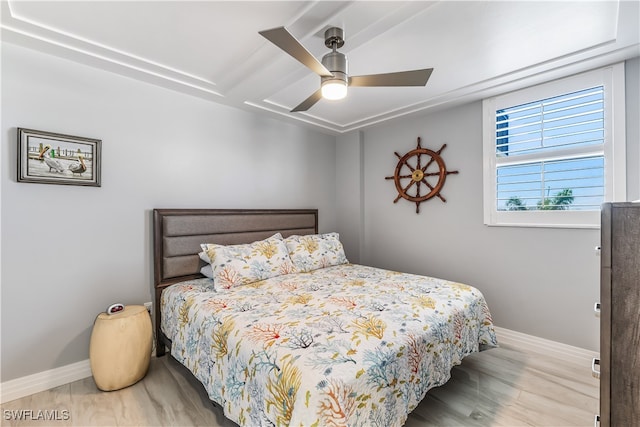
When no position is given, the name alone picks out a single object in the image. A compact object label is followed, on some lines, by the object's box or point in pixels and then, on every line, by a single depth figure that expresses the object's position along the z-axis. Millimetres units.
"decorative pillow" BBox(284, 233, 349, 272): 3011
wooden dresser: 955
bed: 1244
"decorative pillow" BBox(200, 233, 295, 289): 2387
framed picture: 2012
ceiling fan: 1663
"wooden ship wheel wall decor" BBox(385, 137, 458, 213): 3273
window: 2301
